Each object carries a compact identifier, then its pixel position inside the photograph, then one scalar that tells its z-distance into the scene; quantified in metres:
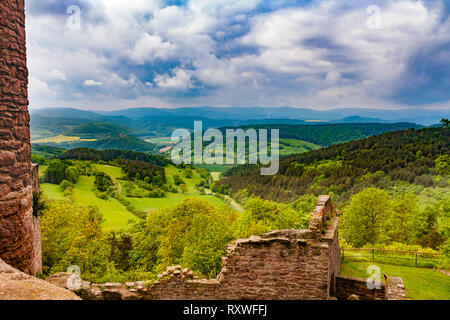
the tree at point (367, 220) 26.20
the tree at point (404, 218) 30.53
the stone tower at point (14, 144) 7.38
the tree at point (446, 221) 14.19
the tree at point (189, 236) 16.39
